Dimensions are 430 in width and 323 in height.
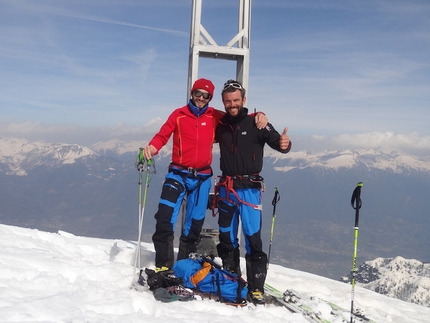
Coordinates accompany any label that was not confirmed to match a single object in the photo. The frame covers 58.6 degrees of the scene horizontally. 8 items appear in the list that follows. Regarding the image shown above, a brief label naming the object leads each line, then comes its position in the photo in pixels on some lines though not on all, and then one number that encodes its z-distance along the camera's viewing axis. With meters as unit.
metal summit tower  7.68
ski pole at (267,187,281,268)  7.45
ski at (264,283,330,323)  5.22
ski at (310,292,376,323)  5.60
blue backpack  5.50
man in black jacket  5.63
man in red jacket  5.77
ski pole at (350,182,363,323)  5.17
